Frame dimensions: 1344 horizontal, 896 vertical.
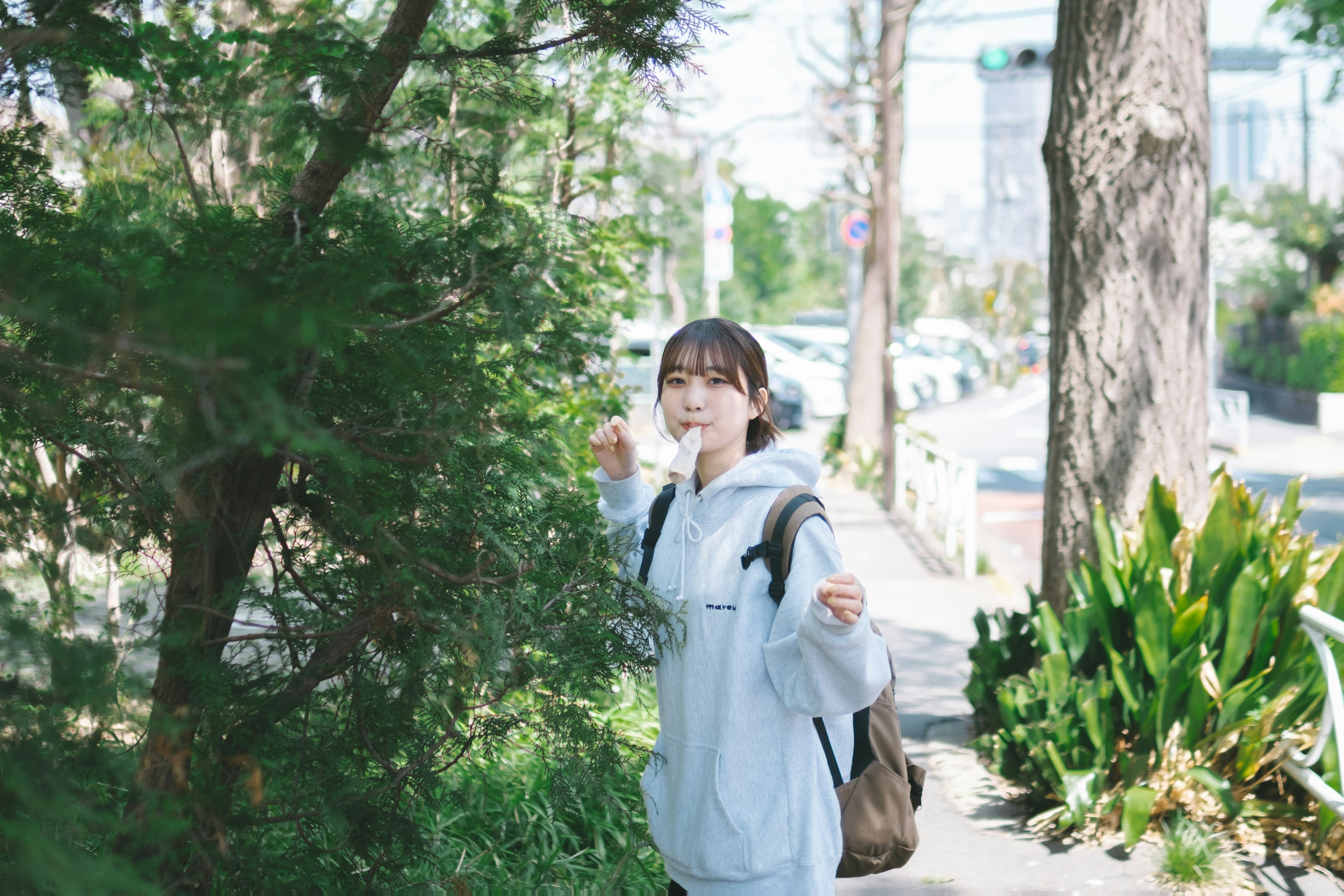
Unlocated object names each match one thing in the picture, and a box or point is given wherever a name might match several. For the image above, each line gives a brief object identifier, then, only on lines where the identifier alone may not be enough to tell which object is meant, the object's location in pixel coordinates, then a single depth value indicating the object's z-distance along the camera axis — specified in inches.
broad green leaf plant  159.2
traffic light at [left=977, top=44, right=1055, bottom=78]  577.3
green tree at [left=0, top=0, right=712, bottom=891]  80.7
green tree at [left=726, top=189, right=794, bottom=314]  2701.8
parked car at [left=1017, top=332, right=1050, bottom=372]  1838.1
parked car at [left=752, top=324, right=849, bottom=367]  1235.9
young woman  85.7
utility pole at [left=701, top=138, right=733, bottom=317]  650.2
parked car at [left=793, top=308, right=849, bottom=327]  2084.2
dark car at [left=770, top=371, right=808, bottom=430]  946.7
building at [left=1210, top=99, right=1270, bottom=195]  1470.2
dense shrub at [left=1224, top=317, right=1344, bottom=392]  987.9
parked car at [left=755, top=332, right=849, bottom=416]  1055.0
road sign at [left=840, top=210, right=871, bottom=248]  750.5
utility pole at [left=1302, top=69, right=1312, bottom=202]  1422.2
